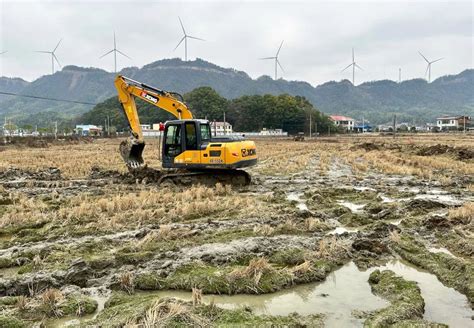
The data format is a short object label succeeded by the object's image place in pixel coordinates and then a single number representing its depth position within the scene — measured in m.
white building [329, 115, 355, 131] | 152.50
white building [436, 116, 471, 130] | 120.95
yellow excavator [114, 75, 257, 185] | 16.11
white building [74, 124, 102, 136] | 106.62
